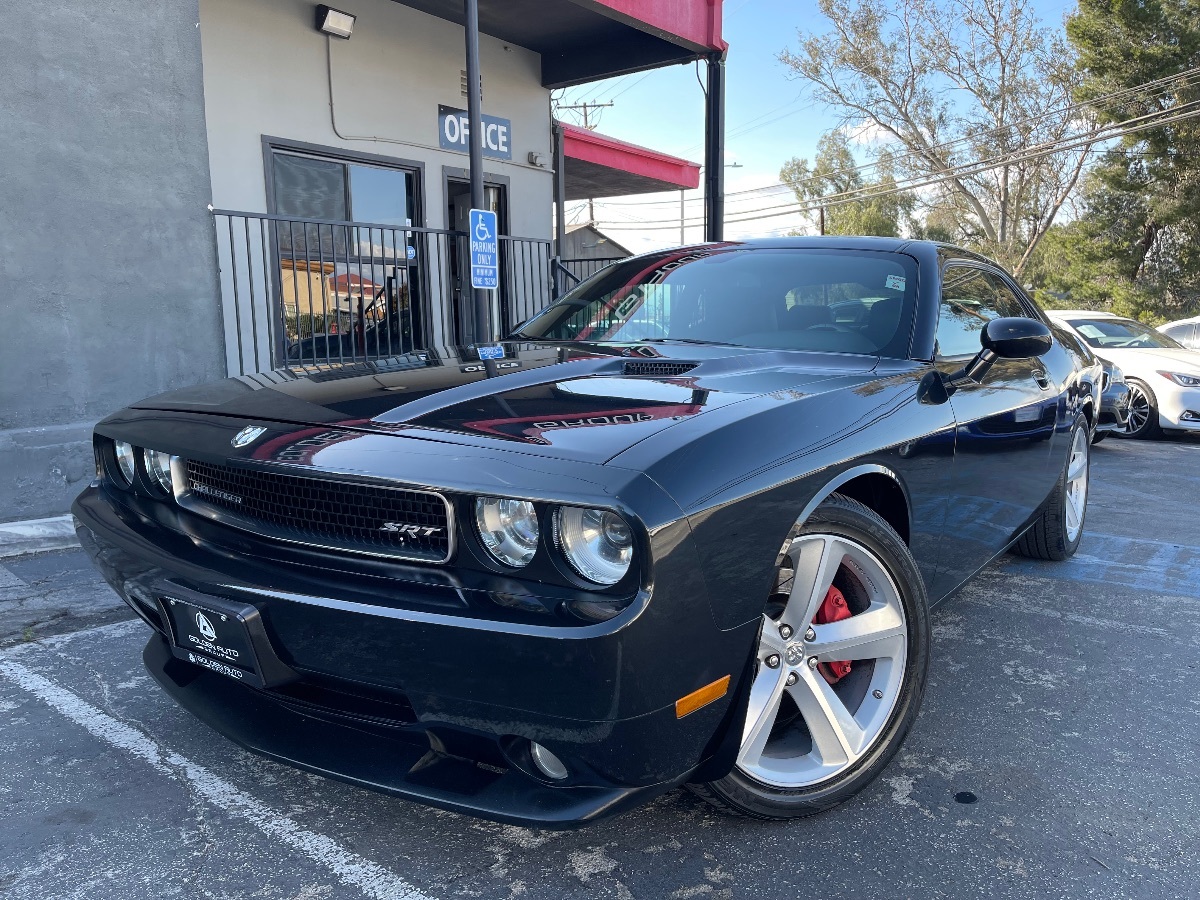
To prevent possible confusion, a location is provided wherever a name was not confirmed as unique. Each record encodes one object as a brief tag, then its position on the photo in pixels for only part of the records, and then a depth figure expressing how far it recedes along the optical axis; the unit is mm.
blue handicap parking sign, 6012
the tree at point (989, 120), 29266
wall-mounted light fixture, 7320
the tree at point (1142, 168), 24125
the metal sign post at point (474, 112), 6109
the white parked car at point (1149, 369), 8883
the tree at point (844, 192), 43250
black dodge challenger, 1649
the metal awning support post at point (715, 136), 8461
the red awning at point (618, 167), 10672
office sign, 8711
